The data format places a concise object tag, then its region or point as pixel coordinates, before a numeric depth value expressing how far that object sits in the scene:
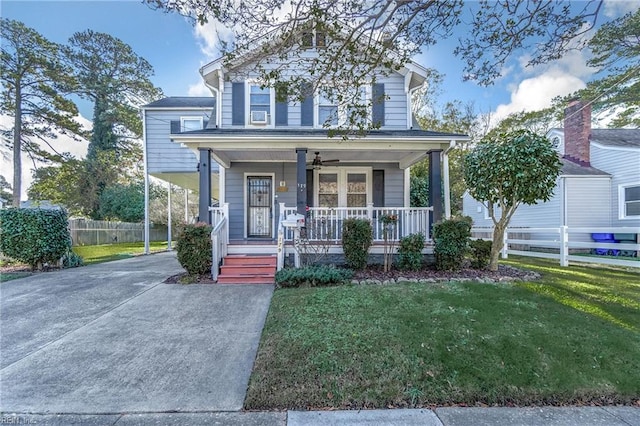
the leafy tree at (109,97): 22.41
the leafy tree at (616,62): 10.98
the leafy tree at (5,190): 25.59
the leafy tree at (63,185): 19.84
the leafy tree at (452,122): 19.11
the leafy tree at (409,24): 4.36
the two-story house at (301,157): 7.80
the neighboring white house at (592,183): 12.11
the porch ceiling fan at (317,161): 8.95
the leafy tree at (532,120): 20.23
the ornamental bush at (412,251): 7.14
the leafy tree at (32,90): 16.80
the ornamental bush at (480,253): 7.39
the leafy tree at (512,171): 6.37
